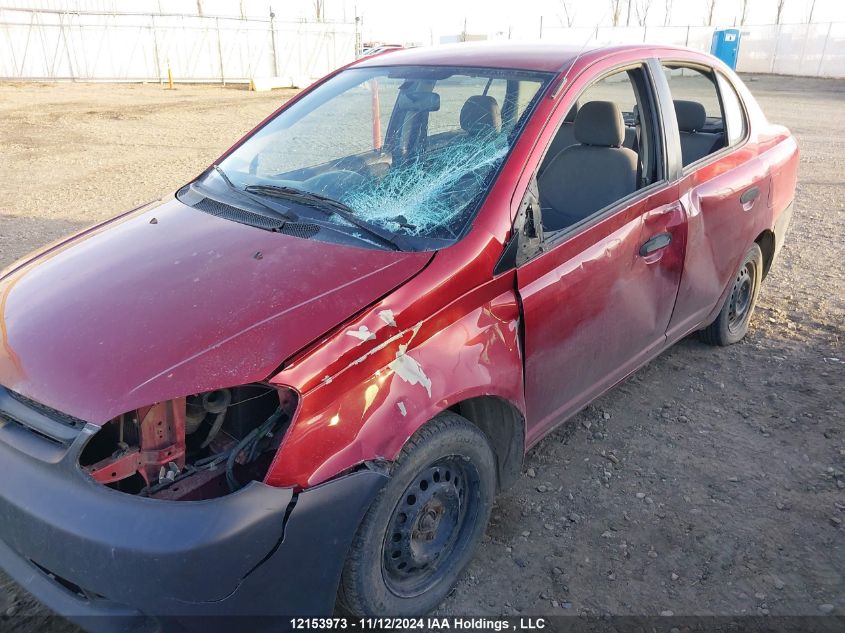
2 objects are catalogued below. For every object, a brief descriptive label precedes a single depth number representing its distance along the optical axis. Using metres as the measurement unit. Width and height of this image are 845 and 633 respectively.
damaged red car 1.77
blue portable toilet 28.78
